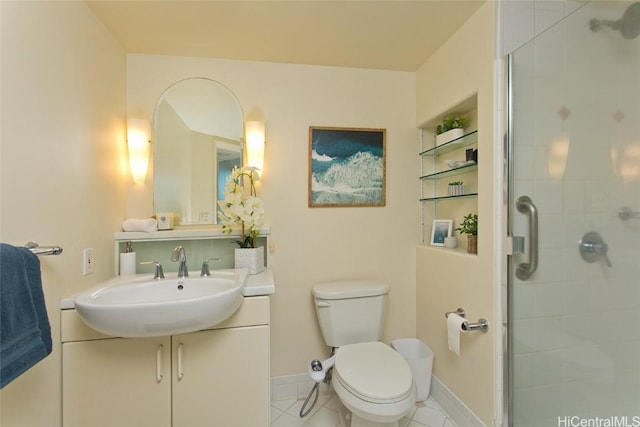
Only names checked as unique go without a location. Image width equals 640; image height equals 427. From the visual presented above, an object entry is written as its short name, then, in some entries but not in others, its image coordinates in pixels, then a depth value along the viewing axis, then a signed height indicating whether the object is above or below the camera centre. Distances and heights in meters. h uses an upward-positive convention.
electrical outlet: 1.32 -0.21
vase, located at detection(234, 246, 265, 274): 1.62 -0.24
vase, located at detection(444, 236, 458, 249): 1.79 -0.16
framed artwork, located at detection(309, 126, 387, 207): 1.92 +0.32
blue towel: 0.82 -0.29
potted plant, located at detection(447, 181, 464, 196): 1.69 +0.15
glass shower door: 1.11 -0.04
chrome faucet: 1.47 -0.22
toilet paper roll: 1.45 -0.57
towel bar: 0.99 -0.11
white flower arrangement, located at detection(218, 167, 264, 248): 1.55 +0.03
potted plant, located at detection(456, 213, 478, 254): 1.51 -0.08
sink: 1.01 -0.34
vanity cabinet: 1.17 -0.65
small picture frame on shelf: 1.85 -0.10
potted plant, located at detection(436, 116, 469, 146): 1.68 +0.51
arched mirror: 1.76 +0.41
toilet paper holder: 1.37 -0.52
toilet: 1.25 -0.72
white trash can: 1.78 -0.94
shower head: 1.06 +0.71
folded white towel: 1.60 -0.05
